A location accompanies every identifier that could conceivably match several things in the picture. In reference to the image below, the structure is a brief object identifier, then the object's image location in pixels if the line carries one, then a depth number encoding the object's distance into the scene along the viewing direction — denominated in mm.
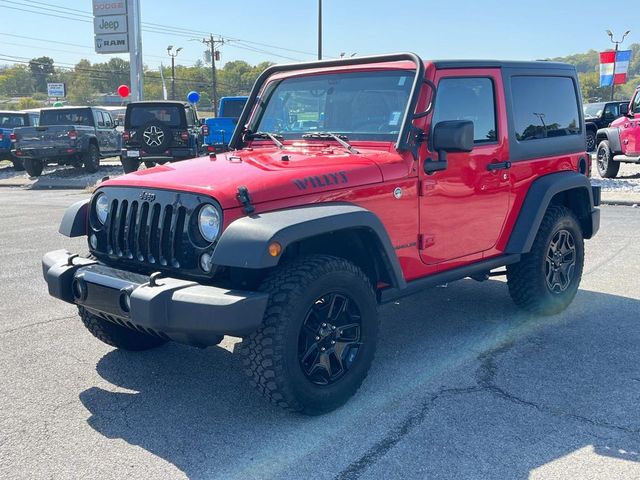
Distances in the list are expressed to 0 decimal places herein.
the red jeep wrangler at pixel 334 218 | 3268
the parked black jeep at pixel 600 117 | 21844
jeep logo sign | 27062
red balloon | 29184
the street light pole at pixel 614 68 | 46219
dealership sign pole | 26875
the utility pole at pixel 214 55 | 58747
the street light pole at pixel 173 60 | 63312
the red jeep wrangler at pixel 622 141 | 14242
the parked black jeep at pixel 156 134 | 16500
